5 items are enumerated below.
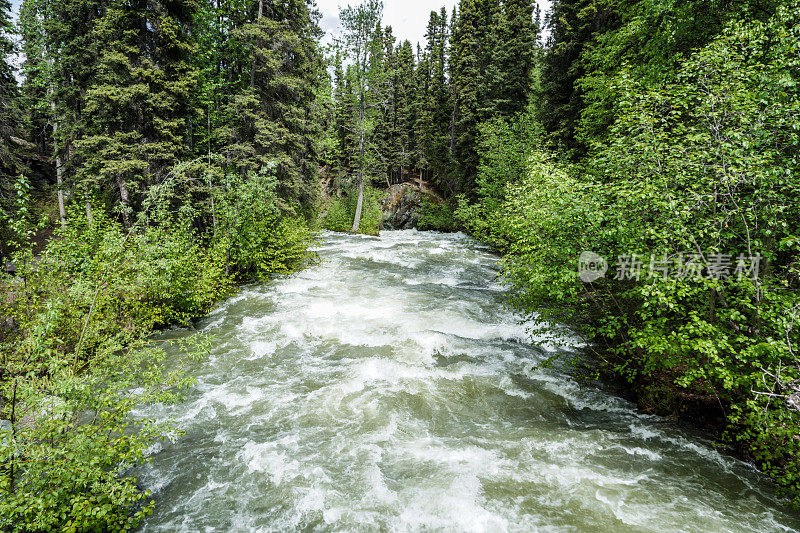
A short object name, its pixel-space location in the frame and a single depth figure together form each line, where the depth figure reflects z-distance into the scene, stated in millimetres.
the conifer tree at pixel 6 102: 15789
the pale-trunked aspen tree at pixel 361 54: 26266
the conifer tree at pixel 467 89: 30734
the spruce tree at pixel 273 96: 15531
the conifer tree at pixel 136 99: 12547
